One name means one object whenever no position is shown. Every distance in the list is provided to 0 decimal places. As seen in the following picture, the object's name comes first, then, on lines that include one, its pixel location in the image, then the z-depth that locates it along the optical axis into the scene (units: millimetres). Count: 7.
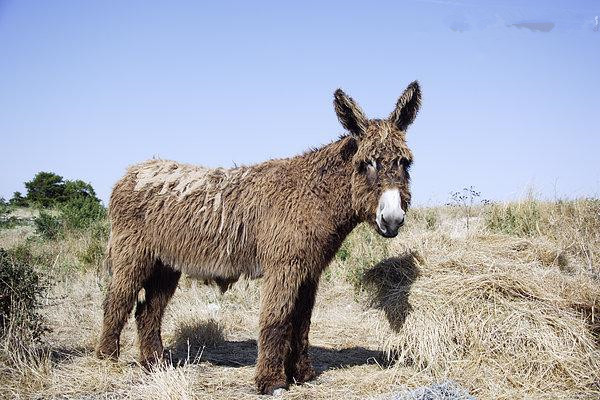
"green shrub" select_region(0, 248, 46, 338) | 5184
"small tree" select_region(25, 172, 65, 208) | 20297
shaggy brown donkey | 4430
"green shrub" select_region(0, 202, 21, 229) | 14359
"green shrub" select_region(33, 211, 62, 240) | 12219
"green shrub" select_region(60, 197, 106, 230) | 12078
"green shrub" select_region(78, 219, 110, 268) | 10127
